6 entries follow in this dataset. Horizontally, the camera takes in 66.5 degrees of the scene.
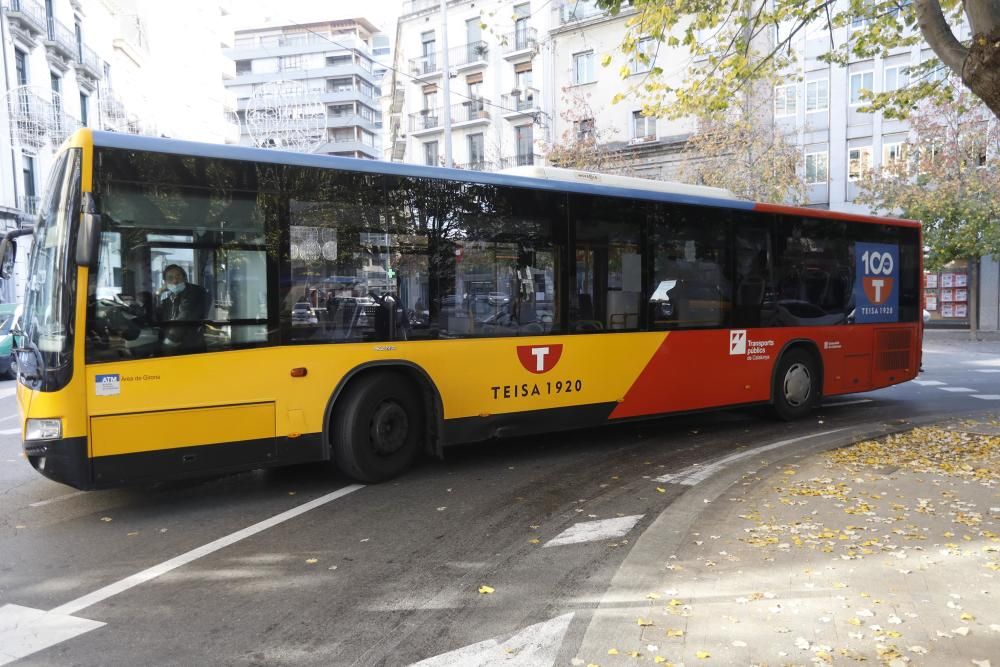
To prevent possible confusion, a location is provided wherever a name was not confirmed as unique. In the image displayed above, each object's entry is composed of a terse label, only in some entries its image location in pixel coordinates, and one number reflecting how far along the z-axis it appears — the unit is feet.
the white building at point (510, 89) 114.62
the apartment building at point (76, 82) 99.35
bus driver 19.13
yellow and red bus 18.48
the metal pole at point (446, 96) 72.07
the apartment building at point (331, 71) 269.64
